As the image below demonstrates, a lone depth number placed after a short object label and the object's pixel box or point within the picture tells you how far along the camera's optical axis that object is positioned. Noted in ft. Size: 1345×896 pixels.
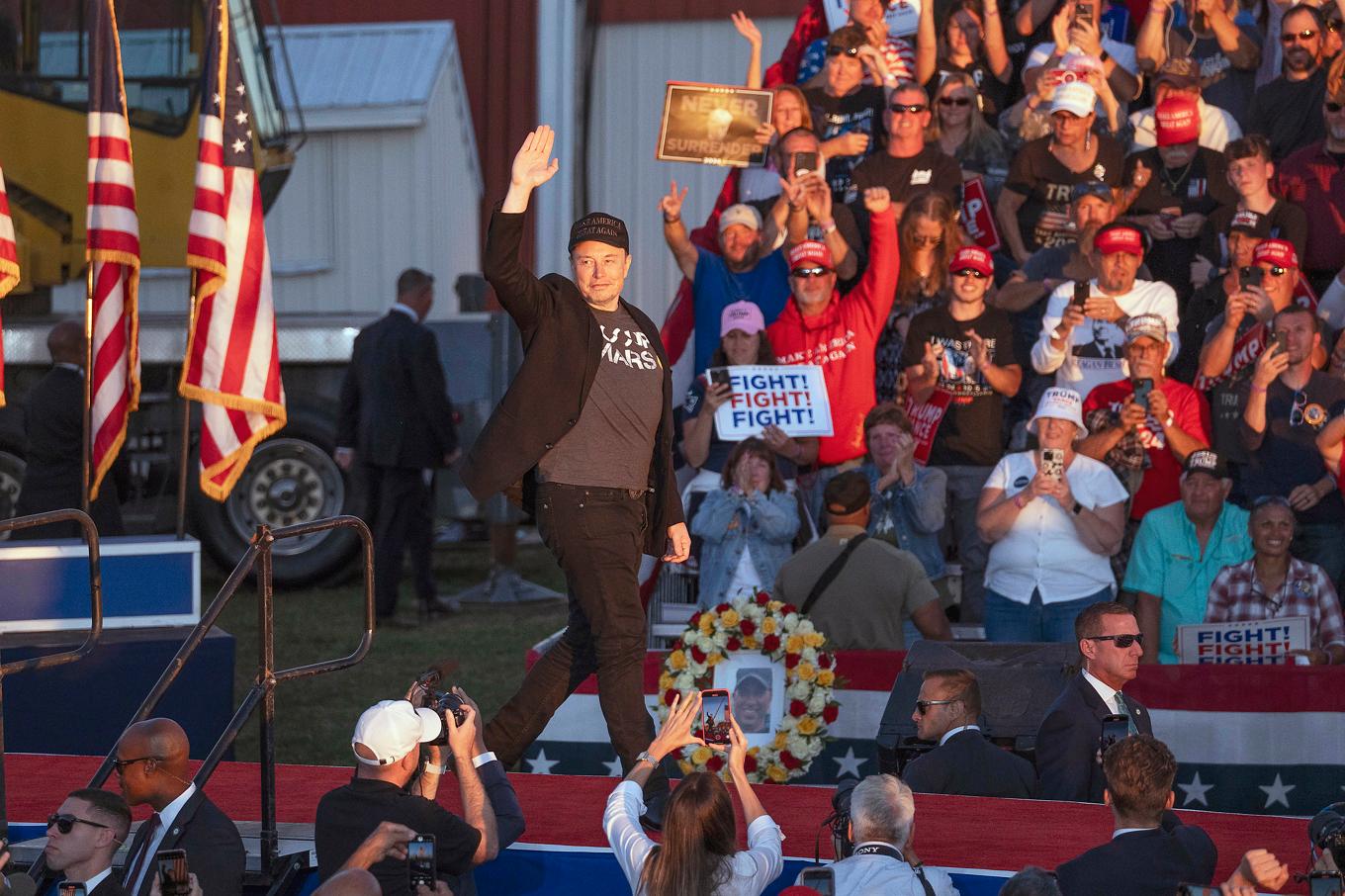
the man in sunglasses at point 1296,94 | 75.41
